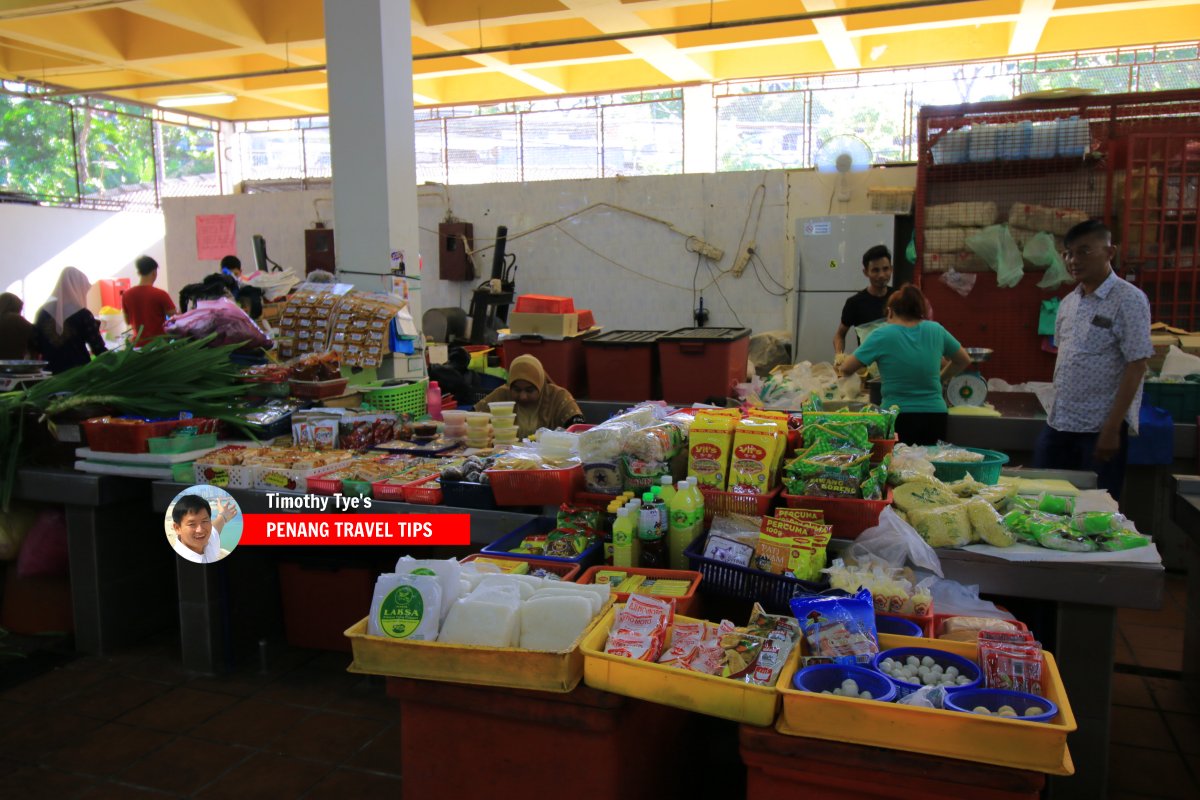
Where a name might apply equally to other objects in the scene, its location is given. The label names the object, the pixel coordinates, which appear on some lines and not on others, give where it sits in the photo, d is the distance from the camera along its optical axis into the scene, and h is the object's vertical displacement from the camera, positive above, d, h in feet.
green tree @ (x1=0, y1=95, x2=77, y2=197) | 54.44 +9.64
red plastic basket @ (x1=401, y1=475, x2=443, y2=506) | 11.55 -2.65
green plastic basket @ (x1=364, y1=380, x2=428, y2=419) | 16.15 -1.97
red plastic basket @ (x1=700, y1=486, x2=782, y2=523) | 9.87 -2.43
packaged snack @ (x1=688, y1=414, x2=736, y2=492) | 10.13 -1.88
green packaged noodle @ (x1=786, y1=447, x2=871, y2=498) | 9.67 -2.07
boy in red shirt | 25.52 -0.24
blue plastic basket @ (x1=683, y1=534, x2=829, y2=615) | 8.53 -2.92
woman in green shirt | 15.06 -1.24
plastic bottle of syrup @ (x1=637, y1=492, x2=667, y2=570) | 9.29 -2.61
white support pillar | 19.06 +3.56
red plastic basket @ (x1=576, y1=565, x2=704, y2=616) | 8.18 -2.88
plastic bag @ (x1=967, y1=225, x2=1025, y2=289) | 23.30 +0.94
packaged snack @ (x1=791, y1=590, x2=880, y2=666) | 7.06 -2.82
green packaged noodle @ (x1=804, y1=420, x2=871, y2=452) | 10.38 -1.74
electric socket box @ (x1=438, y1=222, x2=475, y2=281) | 35.88 +1.70
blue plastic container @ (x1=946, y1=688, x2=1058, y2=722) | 6.37 -3.04
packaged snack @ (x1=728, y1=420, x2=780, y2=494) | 9.96 -1.92
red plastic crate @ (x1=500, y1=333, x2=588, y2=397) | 20.58 -1.46
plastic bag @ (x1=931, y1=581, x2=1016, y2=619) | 8.86 -3.23
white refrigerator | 26.94 +0.69
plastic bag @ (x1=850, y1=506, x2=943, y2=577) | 9.09 -2.69
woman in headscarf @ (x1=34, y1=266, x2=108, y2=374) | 22.58 -1.08
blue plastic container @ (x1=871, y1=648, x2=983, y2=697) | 6.61 -3.03
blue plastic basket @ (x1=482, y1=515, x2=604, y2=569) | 9.34 -2.87
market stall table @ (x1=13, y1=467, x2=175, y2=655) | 13.66 -4.15
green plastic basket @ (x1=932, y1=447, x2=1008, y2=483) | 11.34 -2.37
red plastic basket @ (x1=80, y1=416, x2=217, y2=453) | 13.41 -2.13
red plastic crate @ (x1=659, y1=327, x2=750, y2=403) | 19.15 -1.61
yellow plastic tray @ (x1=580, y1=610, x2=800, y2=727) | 6.54 -3.07
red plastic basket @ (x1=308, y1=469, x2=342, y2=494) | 12.04 -2.63
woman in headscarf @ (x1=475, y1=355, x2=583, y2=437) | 15.69 -1.96
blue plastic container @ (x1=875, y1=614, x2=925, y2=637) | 7.95 -3.10
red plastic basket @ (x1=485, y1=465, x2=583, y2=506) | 10.75 -2.40
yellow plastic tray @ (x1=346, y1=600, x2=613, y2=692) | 7.04 -3.07
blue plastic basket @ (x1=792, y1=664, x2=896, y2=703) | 6.60 -3.02
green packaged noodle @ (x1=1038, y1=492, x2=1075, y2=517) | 10.39 -2.60
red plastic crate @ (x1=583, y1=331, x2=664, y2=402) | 20.13 -1.75
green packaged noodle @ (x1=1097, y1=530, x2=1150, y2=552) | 9.13 -2.68
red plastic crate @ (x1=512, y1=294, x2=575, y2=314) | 20.86 -0.31
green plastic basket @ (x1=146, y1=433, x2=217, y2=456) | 13.33 -2.29
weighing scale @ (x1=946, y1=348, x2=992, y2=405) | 19.04 -2.21
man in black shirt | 19.85 -0.15
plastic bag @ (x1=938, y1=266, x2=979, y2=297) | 23.99 +0.21
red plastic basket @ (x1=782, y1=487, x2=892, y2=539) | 9.53 -2.44
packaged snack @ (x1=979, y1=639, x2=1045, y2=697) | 6.71 -2.95
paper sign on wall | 41.68 +2.84
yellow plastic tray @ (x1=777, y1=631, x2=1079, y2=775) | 5.84 -3.07
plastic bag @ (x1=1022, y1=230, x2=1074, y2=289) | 22.88 +0.81
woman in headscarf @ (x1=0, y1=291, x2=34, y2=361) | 21.21 -0.94
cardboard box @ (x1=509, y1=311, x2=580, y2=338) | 20.45 -0.74
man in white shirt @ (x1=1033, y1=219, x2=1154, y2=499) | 12.96 -1.18
